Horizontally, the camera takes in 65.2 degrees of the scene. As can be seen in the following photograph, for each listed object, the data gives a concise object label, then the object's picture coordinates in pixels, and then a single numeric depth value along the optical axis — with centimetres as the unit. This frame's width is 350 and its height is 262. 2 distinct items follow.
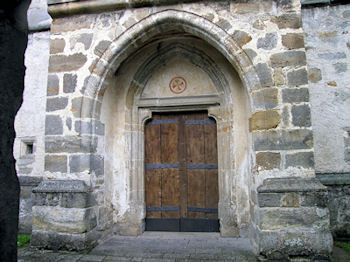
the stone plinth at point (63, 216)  331
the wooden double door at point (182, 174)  416
